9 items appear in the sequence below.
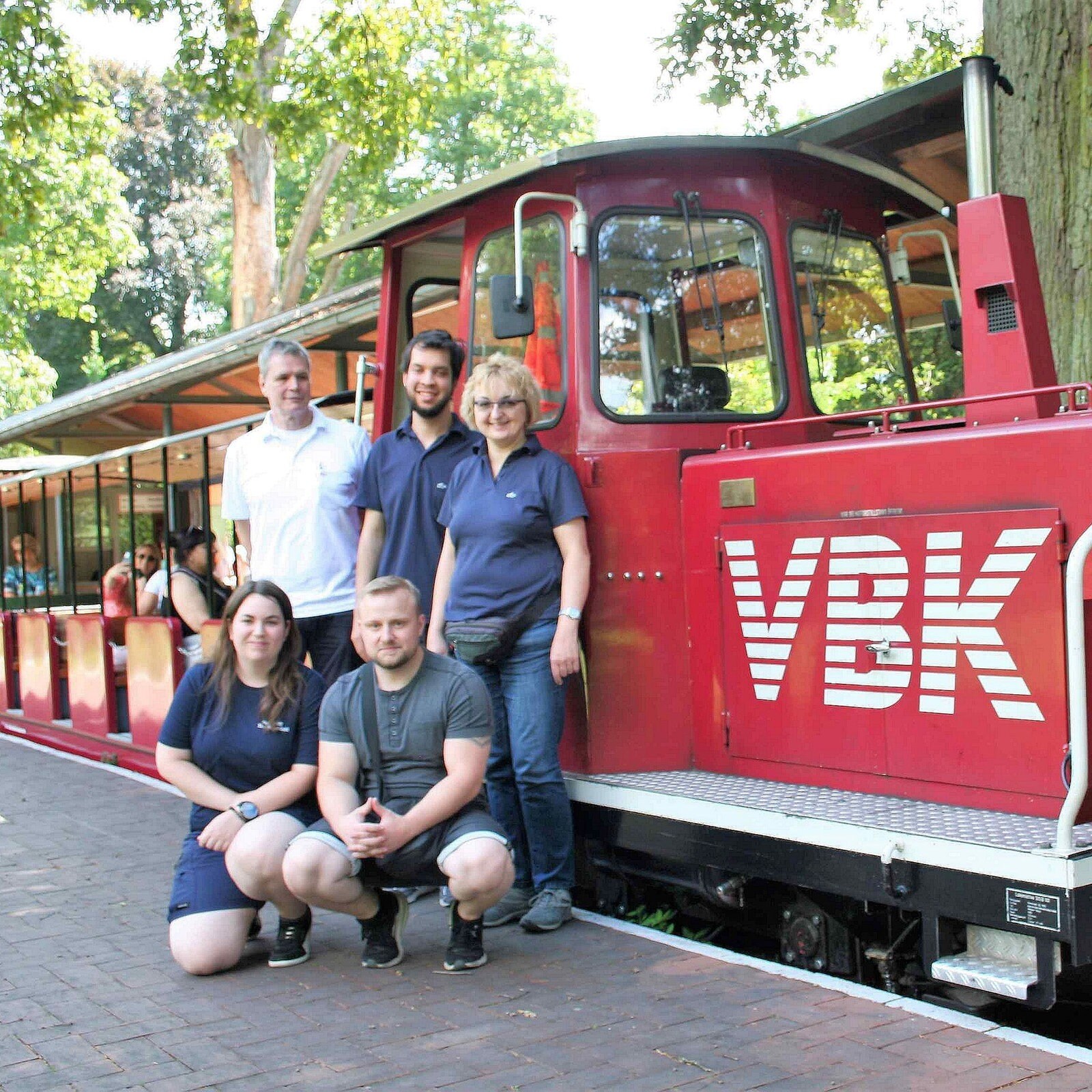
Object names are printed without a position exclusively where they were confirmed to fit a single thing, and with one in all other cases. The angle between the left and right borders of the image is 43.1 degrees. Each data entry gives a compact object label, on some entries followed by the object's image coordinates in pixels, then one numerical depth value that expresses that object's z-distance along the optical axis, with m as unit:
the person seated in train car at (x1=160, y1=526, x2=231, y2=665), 8.80
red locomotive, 3.88
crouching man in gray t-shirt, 4.37
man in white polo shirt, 5.51
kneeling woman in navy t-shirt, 4.61
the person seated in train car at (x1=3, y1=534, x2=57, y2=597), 11.73
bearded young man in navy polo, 5.32
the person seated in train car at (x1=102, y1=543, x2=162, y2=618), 9.78
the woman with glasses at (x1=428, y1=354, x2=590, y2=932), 4.86
